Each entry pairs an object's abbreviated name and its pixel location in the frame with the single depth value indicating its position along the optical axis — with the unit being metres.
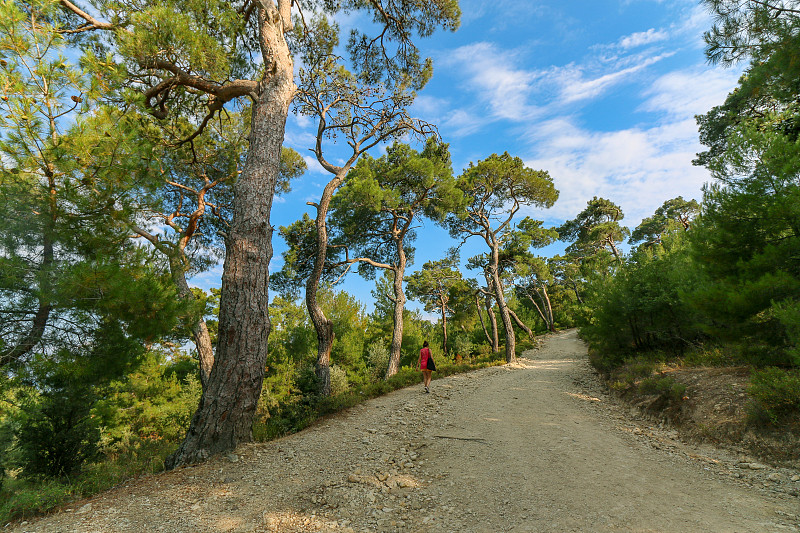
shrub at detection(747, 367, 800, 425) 4.01
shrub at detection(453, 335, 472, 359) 21.84
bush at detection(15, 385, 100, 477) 4.01
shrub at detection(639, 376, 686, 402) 5.68
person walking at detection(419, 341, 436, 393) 8.56
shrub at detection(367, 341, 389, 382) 14.53
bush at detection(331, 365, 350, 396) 9.74
